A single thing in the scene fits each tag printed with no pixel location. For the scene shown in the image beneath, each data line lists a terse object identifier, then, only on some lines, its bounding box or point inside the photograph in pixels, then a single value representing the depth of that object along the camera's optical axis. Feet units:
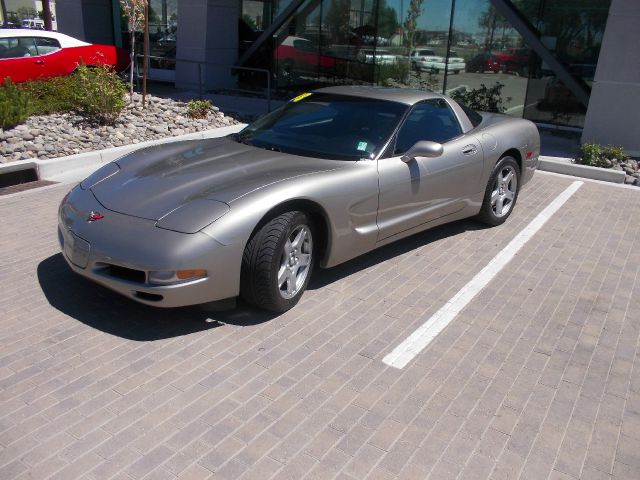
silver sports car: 11.98
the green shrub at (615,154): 29.78
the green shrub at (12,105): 27.84
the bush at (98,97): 30.27
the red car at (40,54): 38.14
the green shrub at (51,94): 31.00
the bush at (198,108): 34.81
